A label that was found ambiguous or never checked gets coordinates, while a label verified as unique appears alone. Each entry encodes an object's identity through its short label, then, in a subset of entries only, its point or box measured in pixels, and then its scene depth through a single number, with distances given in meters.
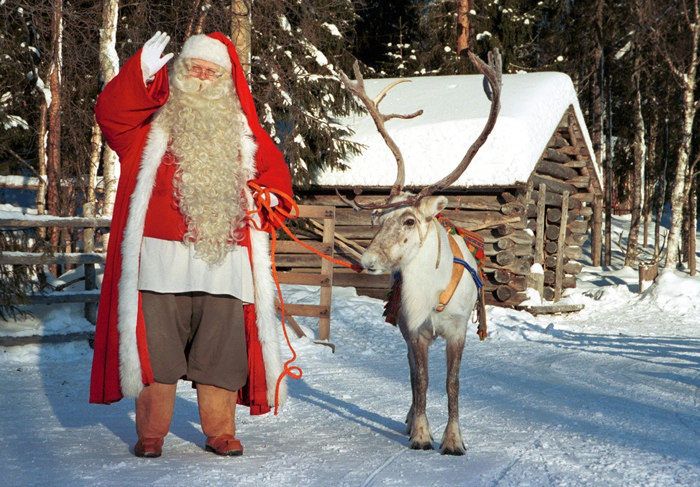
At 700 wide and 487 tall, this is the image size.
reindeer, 4.43
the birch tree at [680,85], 17.95
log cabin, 12.84
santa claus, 4.04
